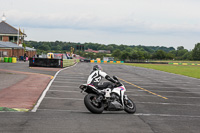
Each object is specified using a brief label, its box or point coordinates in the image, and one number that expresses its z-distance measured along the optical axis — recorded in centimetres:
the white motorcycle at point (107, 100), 1020
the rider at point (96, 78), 1054
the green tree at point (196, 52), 18288
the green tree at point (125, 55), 18106
